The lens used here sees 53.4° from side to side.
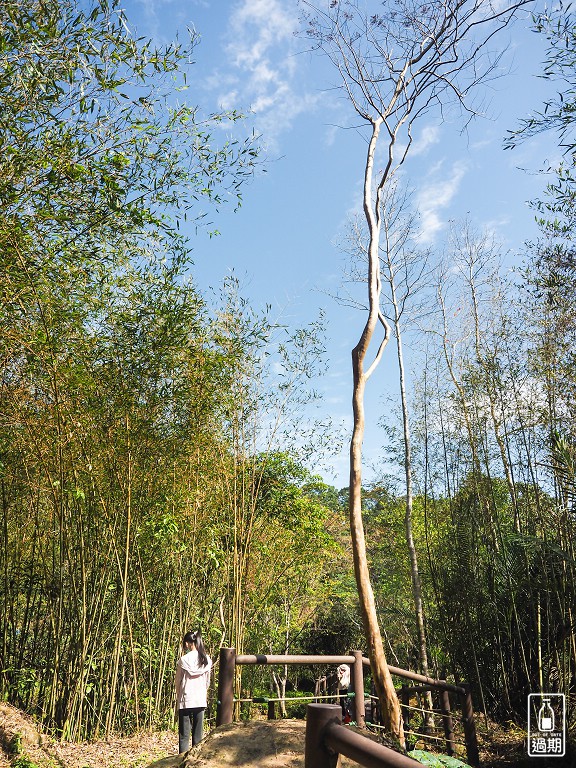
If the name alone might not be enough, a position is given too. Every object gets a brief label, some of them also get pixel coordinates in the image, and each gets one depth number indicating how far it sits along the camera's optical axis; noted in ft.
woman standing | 12.36
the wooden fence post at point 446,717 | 14.12
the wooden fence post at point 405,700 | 15.90
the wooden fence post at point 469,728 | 12.99
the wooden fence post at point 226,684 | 9.37
